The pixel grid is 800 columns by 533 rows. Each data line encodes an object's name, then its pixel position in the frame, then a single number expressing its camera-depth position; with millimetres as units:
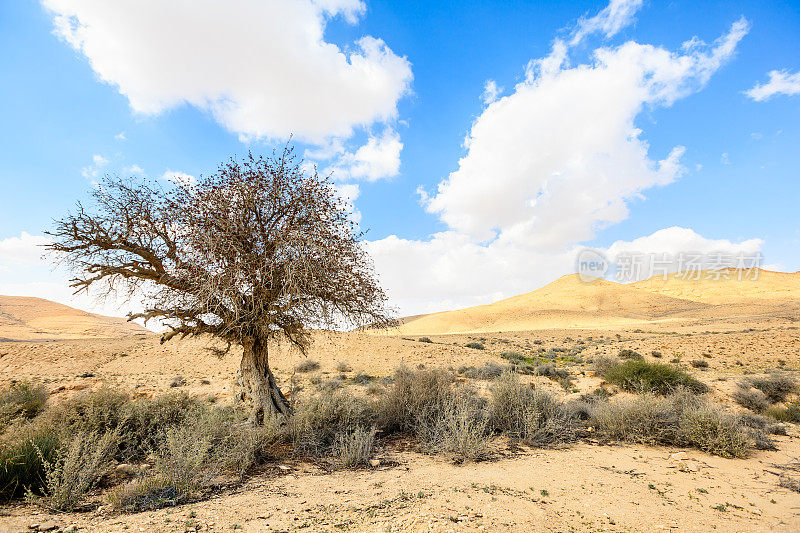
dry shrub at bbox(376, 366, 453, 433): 8234
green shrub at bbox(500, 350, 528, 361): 22142
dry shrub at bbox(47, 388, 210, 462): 6672
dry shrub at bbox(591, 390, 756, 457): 6832
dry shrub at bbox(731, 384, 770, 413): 10336
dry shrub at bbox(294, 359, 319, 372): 20188
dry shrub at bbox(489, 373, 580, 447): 7332
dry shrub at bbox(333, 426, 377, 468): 6086
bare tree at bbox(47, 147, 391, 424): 7121
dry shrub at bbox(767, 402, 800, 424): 9375
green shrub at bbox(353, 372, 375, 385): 15508
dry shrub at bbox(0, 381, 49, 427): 9044
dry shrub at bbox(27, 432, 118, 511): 4312
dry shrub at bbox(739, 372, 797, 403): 11422
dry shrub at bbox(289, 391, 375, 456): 6848
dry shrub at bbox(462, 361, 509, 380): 15539
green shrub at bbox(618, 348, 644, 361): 20297
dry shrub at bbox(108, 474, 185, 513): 4324
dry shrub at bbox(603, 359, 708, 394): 11555
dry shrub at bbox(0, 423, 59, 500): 4590
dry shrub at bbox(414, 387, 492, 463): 6336
